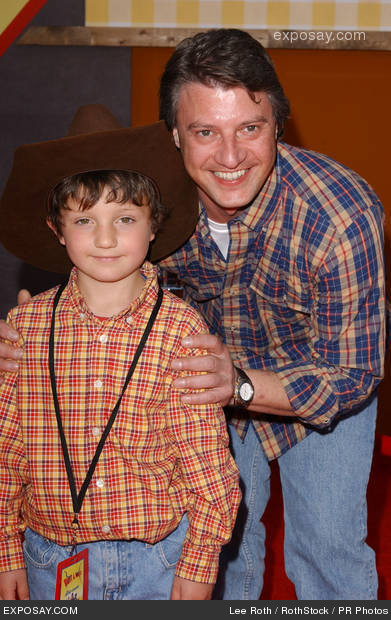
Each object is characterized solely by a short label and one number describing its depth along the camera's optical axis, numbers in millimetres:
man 1861
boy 1609
